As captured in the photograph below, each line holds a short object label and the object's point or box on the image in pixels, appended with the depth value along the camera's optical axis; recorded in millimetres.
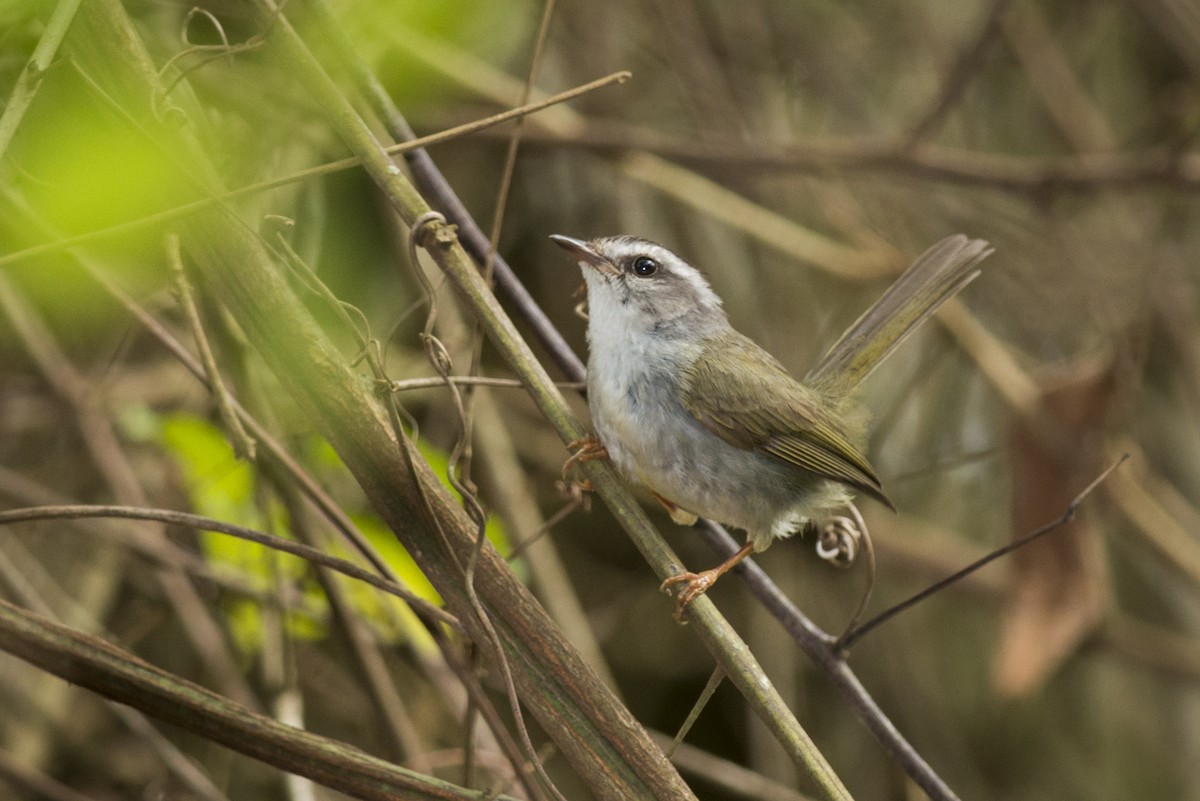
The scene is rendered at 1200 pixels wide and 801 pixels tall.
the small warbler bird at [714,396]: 5828
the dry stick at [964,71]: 7931
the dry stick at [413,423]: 3729
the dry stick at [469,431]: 3774
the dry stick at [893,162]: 8844
